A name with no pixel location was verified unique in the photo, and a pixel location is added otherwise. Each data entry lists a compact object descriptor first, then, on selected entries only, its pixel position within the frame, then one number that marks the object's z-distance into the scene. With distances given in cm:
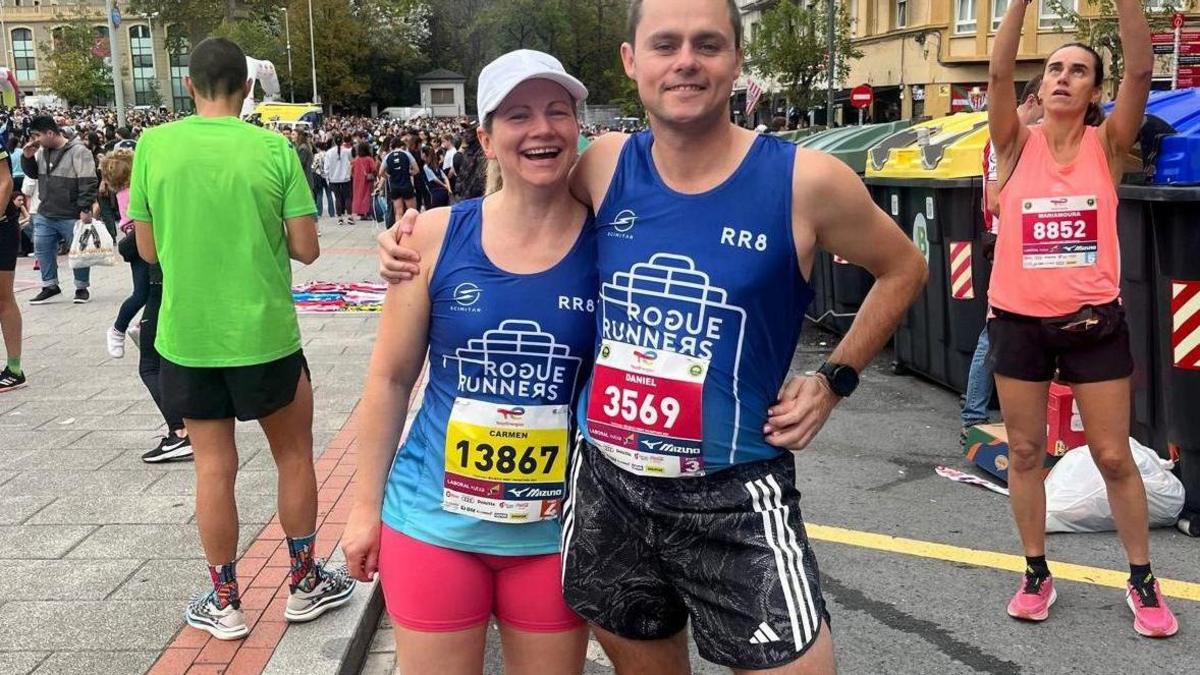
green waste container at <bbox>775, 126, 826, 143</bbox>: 1302
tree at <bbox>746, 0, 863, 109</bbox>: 3691
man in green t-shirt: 344
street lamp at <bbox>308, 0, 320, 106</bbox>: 6488
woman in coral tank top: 360
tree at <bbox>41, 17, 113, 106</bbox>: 8894
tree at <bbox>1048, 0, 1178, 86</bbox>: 1936
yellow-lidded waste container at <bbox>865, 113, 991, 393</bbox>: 681
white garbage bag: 459
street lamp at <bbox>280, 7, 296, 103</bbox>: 6562
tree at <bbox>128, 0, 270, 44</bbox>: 7538
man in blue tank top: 207
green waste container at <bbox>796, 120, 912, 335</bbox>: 891
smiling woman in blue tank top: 227
